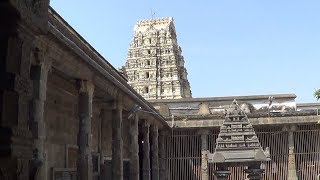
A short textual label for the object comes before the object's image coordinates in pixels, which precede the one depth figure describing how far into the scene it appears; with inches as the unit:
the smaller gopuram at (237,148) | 613.6
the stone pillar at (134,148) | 682.8
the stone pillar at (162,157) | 987.3
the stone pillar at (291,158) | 959.0
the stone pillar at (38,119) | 314.3
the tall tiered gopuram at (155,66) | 1810.8
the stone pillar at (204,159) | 983.9
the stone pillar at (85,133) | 451.8
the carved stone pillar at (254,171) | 616.4
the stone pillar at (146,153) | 790.5
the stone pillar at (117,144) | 579.2
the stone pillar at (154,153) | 875.2
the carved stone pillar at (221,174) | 634.2
